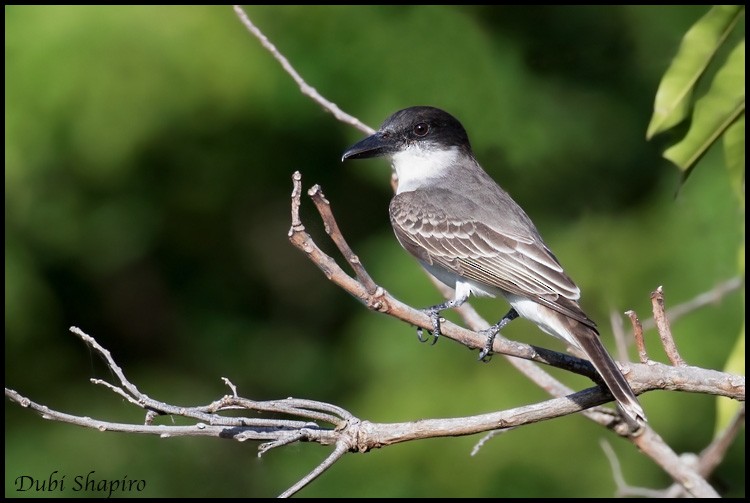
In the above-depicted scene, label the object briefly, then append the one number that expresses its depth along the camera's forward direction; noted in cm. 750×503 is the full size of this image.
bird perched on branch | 580
